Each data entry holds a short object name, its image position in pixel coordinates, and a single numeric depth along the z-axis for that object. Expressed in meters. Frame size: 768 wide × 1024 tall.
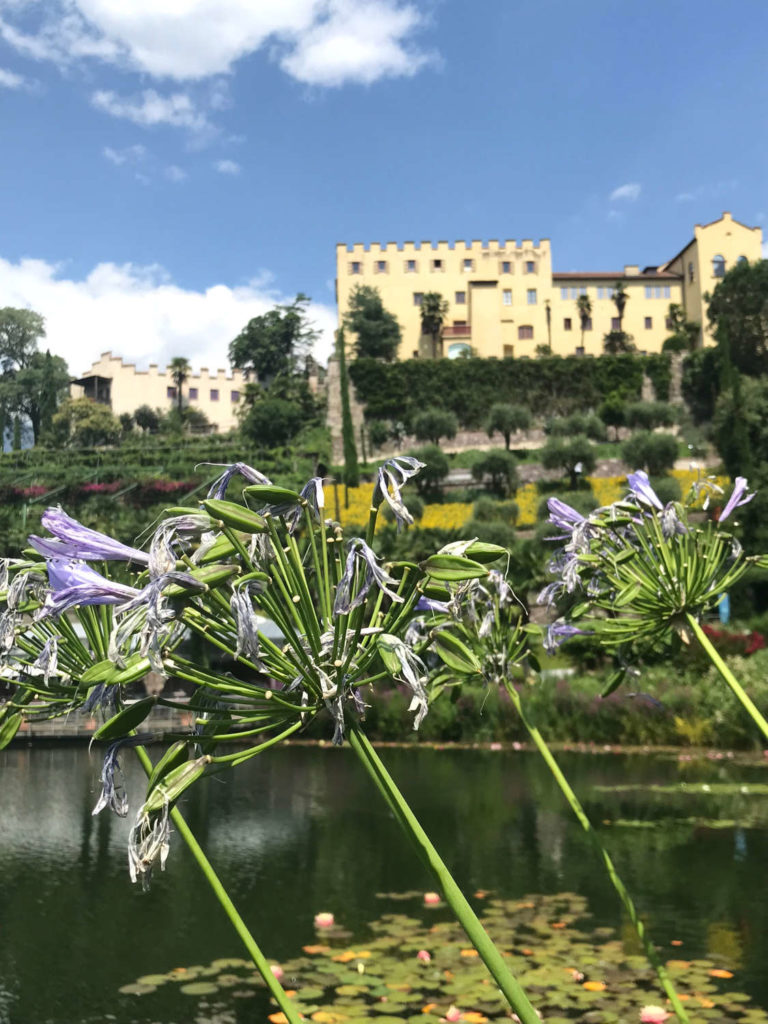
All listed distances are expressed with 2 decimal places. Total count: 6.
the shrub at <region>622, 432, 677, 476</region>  46.16
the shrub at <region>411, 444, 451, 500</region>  46.53
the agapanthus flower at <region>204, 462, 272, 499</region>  2.55
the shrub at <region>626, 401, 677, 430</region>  53.44
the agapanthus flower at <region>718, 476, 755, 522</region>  4.41
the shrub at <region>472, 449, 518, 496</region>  46.72
